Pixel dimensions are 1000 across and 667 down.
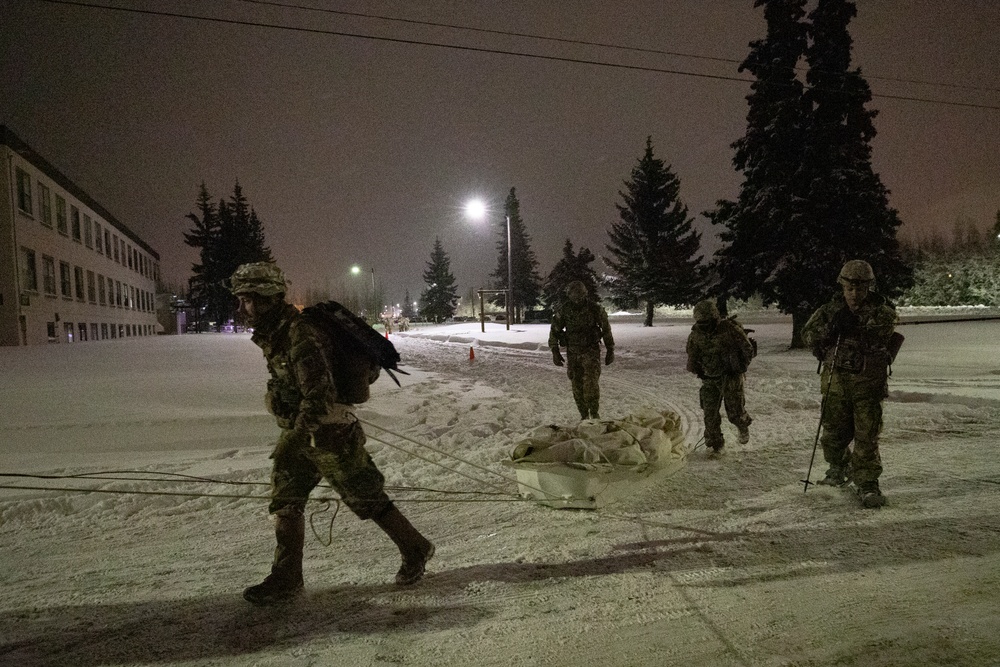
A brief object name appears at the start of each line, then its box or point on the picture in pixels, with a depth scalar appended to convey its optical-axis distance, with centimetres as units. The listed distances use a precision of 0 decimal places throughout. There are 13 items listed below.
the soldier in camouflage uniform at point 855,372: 471
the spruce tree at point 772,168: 1944
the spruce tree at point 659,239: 4238
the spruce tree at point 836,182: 1884
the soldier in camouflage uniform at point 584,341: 767
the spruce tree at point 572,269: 5719
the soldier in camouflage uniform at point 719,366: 633
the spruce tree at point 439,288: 8600
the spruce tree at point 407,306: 14960
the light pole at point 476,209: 2627
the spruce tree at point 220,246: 6500
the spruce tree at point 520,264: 7381
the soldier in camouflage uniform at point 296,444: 314
